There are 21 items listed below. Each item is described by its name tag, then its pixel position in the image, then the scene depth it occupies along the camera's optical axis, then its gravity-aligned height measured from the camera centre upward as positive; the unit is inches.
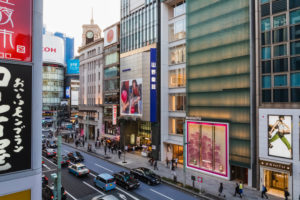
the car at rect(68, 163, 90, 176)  1100.5 -350.7
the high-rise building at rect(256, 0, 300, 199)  877.2 +37.4
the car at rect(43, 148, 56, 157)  1515.5 -358.9
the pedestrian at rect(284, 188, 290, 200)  836.0 -353.6
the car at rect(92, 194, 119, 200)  705.8 -314.5
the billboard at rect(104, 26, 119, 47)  1936.5 +609.2
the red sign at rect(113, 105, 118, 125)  1825.8 -108.3
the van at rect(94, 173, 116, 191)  927.8 -349.3
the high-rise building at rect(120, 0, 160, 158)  1498.5 +191.3
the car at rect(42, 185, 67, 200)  810.2 -350.6
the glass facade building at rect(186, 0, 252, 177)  1050.7 +185.5
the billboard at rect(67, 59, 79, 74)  4744.1 +758.2
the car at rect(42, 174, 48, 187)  949.8 -350.5
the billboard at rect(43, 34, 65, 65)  4288.9 +1065.9
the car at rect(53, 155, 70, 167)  1293.1 -357.4
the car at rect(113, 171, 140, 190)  952.0 -356.4
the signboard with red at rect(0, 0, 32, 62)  262.9 +90.1
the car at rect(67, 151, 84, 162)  1378.0 -357.6
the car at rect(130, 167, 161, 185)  1024.5 -360.8
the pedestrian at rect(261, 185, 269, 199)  878.4 -359.9
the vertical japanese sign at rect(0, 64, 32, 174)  260.1 -19.8
